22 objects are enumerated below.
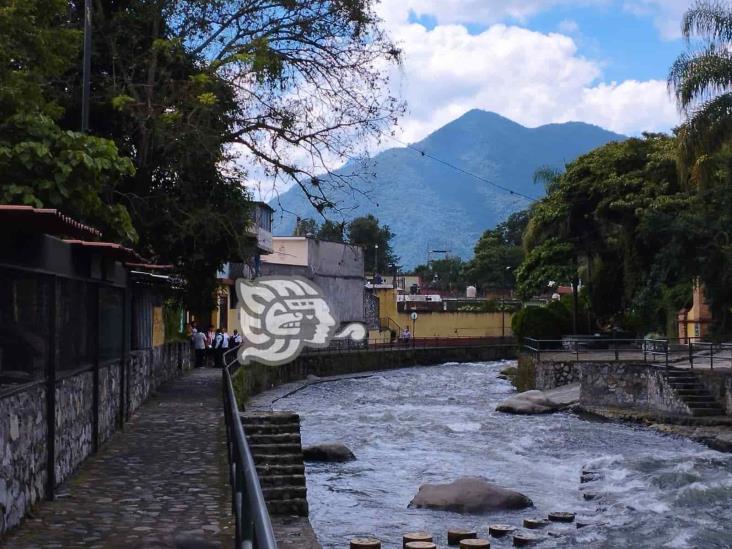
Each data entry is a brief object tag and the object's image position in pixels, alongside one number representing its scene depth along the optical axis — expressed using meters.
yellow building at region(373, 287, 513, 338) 71.38
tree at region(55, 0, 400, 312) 19.27
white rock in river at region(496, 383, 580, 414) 30.48
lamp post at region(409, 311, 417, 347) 69.69
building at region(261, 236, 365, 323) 60.19
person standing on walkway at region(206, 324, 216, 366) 35.38
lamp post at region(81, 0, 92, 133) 15.83
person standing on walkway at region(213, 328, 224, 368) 34.12
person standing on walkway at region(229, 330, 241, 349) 35.63
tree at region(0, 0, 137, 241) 11.82
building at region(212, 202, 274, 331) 46.62
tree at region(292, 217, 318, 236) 78.95
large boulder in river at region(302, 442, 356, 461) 20.42
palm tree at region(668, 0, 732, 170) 24.25
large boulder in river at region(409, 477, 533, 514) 15.34
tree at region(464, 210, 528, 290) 98.00
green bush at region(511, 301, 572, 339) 47.72
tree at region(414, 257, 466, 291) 110.90
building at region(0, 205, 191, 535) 7.94
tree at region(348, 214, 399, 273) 101.69
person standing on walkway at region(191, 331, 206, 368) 34.00
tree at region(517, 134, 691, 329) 35.28
